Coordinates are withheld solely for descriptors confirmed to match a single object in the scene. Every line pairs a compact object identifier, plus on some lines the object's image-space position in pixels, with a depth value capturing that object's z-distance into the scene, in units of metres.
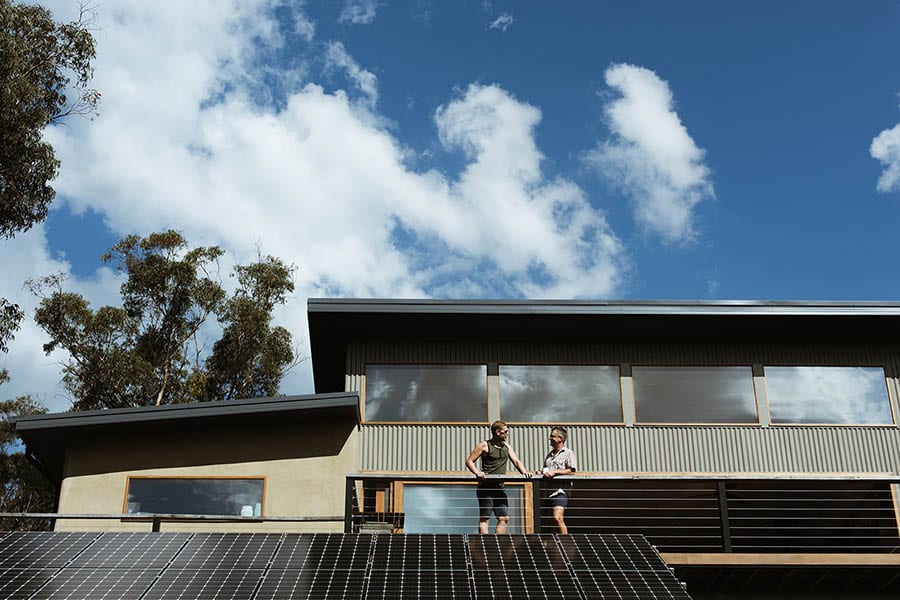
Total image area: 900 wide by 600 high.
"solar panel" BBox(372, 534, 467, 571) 8.41
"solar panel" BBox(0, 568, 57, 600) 7.61
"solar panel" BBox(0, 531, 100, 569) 8.41
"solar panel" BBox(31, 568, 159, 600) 7.67
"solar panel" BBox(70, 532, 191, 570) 8.44
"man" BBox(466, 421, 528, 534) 11.23
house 14.48
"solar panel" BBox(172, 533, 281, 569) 8.47
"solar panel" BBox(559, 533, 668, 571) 8.46
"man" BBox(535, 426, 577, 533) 11.54
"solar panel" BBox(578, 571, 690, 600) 7.82
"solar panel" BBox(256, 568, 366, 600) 7.75
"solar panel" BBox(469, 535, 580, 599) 7.88
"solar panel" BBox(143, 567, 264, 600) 7.73
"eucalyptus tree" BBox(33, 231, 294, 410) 32.03
